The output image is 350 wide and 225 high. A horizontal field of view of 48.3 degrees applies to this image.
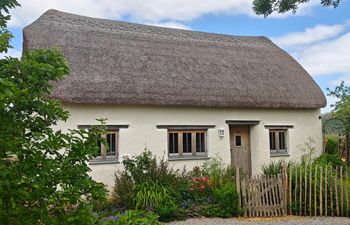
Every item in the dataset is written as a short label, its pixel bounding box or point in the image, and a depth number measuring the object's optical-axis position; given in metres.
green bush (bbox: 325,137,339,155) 17.11
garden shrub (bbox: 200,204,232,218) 9.02
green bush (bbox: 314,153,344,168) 13.20
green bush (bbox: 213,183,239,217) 9.02
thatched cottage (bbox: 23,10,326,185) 10.98
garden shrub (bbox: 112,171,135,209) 9.44
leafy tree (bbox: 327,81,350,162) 15.82
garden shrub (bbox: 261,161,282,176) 10.39
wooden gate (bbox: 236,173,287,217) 8.89
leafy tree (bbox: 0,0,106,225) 2.42
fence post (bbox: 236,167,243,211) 8.86
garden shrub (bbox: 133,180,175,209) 8.98
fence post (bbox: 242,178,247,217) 8.86
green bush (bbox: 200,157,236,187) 10.71
